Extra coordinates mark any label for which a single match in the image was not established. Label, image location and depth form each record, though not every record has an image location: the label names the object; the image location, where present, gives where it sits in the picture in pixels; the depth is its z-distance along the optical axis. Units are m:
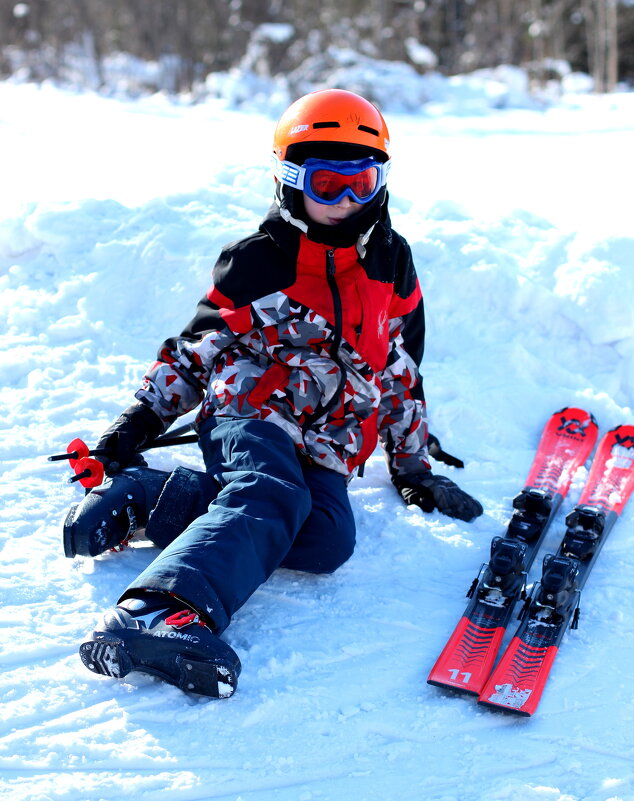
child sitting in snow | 2.72
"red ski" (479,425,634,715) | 2.32
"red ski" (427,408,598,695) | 2.41
